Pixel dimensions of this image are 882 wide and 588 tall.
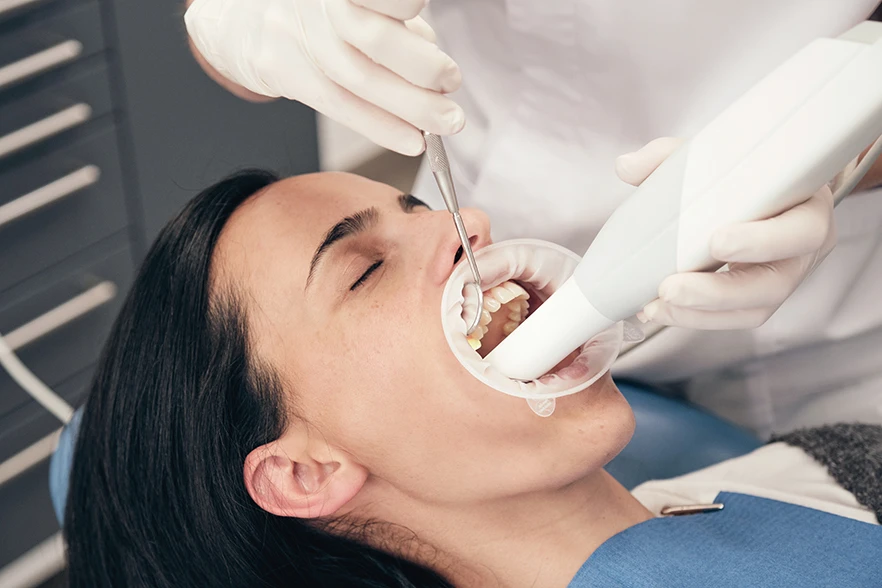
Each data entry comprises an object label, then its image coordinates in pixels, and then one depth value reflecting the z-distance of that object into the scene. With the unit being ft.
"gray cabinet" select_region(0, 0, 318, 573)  5.67
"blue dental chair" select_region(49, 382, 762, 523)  4.85
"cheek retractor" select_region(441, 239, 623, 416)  3.17
